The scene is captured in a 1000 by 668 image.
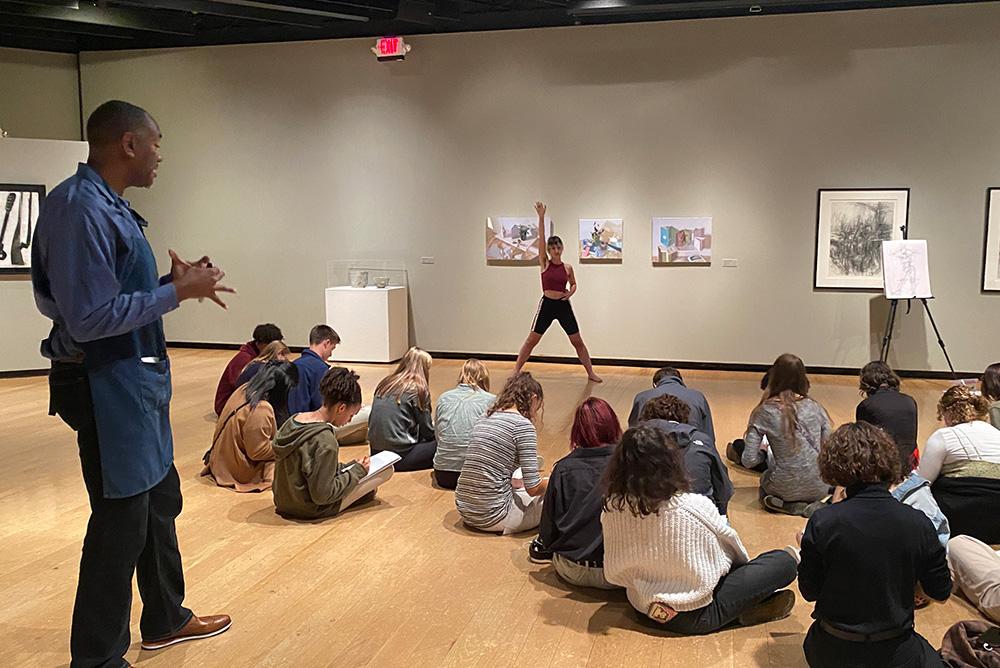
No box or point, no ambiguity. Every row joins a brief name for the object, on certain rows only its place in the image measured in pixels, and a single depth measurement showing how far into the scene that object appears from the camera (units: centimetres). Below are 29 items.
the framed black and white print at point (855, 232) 1008
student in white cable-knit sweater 340
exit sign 1124
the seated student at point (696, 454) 414
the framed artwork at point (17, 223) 997
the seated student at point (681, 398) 521
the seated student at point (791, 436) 512
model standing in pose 983
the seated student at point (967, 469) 438
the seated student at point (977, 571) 379
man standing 278
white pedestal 1122
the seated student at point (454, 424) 559
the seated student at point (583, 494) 397
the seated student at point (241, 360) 707
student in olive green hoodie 488
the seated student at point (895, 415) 508
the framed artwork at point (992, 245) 984
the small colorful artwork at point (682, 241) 1066
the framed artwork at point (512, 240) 1120
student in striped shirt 467
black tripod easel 993
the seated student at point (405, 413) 614
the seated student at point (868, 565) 293
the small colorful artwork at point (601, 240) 1095
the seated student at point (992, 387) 494
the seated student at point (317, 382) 639
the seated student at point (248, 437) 566
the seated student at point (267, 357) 623
